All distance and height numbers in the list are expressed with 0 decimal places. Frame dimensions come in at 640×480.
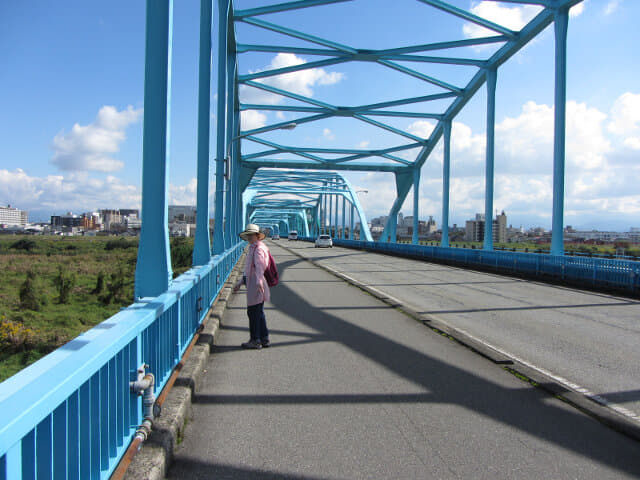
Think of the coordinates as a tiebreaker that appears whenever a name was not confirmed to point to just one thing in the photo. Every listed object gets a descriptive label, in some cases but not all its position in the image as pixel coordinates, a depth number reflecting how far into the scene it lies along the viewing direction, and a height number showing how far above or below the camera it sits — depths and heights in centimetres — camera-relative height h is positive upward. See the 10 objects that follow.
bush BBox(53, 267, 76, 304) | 1952 -249
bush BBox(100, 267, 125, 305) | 1945 -259
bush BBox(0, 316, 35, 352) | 1178 -267
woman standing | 619 -66
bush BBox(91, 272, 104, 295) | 2112 -247
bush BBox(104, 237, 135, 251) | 5594 -184
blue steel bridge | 193 -56
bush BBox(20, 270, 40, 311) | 1760 -252
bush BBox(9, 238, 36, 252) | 5148 -188
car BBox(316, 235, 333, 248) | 5061 -92
